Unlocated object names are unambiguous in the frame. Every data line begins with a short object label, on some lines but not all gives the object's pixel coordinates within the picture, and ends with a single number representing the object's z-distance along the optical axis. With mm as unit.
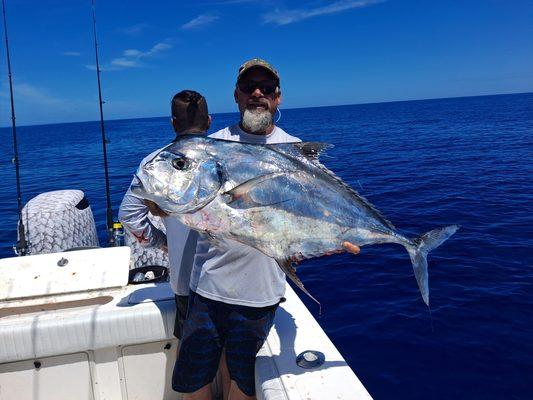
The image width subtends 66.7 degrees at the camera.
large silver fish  2174
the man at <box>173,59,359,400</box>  2623
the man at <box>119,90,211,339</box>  2912
